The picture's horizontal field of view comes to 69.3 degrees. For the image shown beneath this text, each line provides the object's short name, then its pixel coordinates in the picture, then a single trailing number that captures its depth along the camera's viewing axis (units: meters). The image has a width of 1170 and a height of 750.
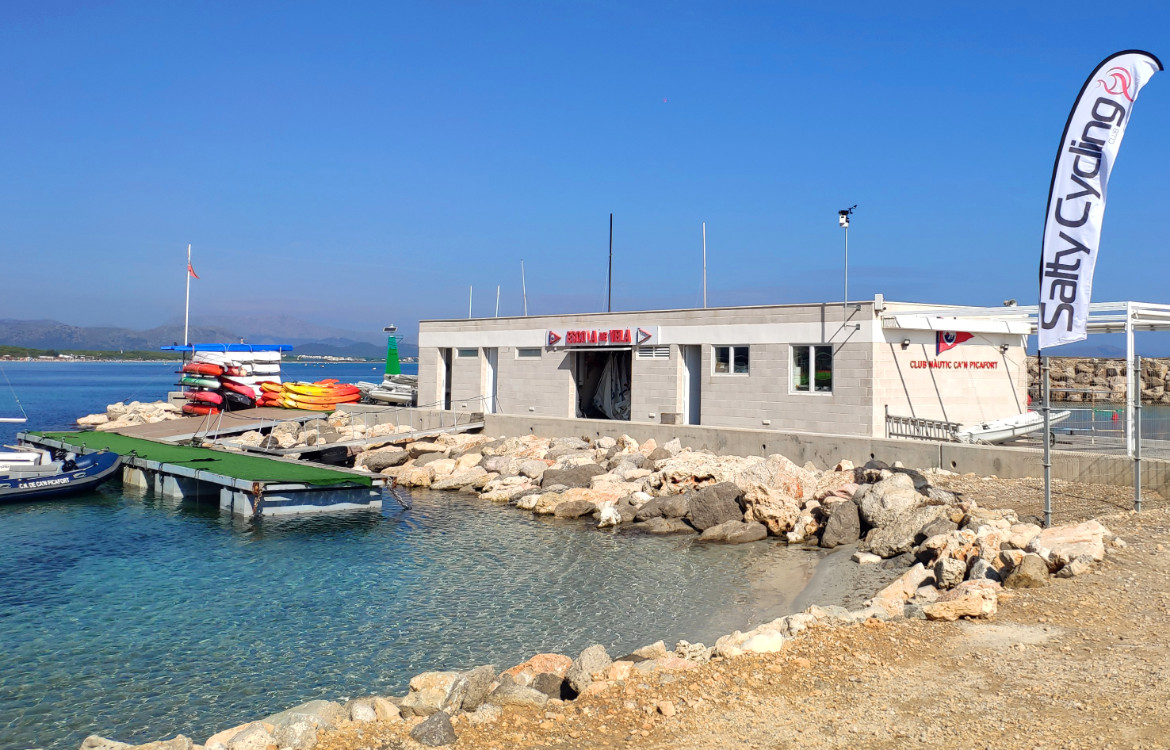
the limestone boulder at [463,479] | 23.52
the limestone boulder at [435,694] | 7.35
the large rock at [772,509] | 16.73
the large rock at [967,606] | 8.32
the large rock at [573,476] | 21.35
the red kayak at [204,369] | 34.53
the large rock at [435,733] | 6.27
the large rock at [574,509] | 19.33
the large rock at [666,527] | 17.59
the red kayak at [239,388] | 34.88
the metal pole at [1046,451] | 11.37
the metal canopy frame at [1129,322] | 12.82
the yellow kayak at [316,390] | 35.75
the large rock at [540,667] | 8.27
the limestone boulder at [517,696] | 7.22
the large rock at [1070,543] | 9.52
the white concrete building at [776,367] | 21.25
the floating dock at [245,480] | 20.20
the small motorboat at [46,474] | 21.81
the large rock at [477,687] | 7.46
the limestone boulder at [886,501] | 15.30
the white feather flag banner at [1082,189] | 11.53
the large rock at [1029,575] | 9.09
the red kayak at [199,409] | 34.56
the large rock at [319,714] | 6.96
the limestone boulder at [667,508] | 18.17
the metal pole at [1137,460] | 12.05
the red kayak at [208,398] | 34.59
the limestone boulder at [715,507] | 17.39
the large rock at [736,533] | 16.58
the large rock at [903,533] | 14.05
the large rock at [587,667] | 7.53
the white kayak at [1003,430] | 19.78
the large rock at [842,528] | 15.53
